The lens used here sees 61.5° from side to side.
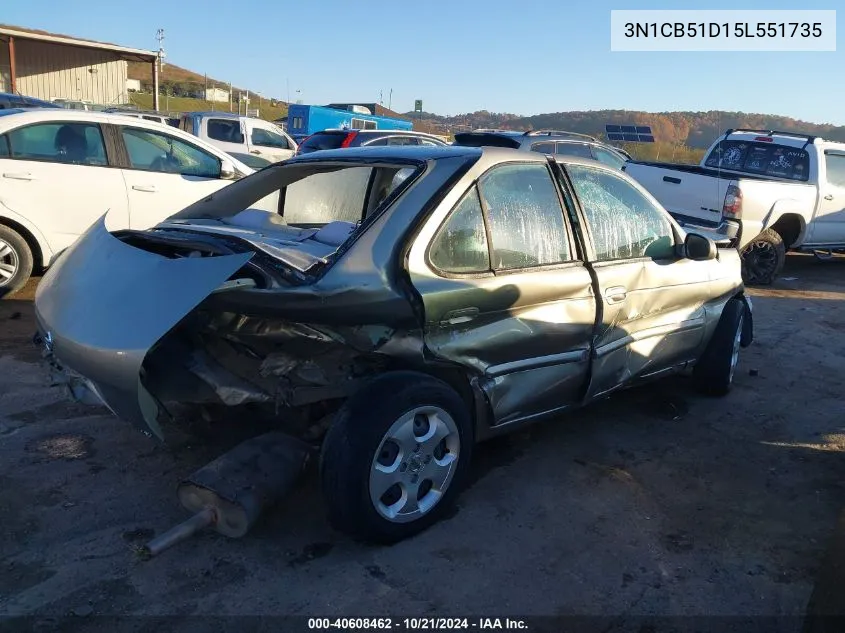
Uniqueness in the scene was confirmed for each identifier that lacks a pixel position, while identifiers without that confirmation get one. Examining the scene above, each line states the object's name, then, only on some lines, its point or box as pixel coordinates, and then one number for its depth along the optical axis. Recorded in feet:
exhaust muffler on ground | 9.43
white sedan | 20.51
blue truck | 82.58
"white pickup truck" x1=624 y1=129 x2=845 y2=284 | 28.04
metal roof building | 93.76
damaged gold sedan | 9.07
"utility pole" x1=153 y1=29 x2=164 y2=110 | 80.87
